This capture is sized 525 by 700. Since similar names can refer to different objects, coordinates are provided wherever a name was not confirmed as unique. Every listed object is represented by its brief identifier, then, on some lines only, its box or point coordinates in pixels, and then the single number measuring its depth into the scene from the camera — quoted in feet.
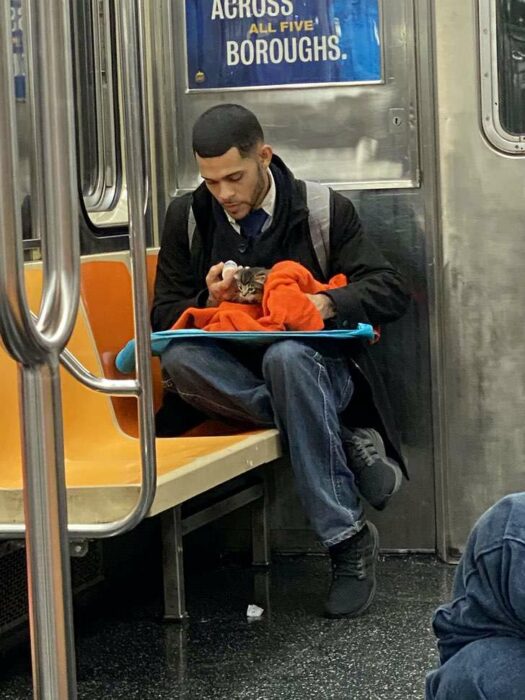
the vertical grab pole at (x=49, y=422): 8.94
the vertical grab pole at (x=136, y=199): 13.65
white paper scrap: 23.41
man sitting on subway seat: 23.18
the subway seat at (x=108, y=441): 18.92
